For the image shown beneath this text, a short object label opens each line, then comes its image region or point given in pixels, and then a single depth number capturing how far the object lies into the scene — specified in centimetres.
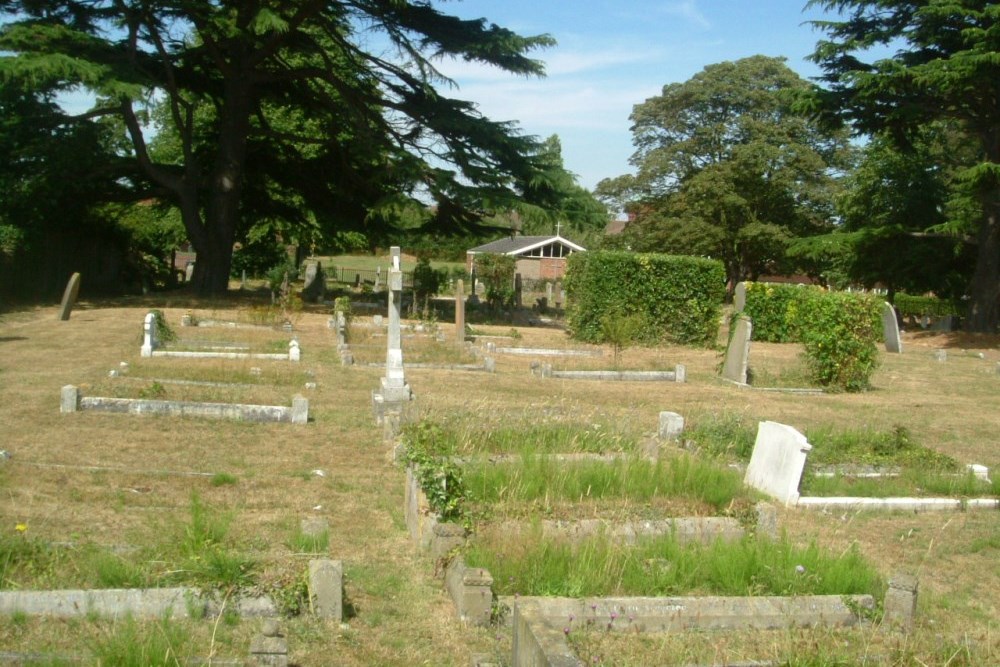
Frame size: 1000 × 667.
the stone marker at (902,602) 543
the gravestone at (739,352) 1758
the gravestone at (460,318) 2214
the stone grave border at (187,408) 1085
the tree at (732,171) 4819
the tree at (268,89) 2523
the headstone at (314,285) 3334
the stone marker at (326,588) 521
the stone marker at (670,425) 1053
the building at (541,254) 6375
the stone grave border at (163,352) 1611
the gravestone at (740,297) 1853
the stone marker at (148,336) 1617
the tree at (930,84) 2856
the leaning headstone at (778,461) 834
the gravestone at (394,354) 1265
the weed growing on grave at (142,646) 432
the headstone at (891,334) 2644
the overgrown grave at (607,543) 552
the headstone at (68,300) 2262
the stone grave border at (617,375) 1705
